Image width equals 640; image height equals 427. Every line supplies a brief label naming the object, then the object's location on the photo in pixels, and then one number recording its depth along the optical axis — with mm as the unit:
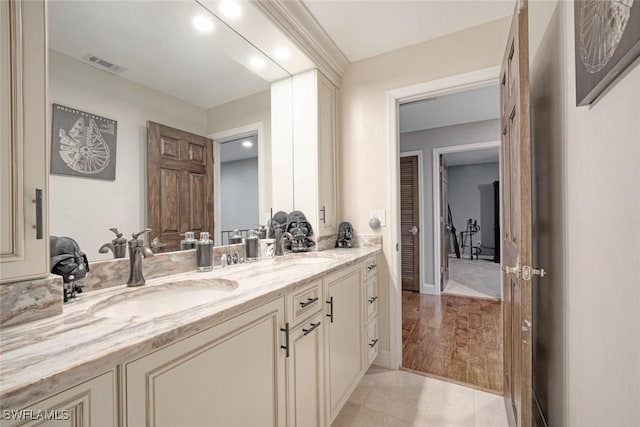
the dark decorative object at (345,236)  2357
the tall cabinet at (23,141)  722
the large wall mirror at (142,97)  1040
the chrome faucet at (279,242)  1930
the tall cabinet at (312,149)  2191
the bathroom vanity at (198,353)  527
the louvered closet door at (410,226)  4141
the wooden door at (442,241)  4230
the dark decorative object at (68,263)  874
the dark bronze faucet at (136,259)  1089
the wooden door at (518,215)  1135
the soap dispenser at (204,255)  1412
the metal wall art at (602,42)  595
